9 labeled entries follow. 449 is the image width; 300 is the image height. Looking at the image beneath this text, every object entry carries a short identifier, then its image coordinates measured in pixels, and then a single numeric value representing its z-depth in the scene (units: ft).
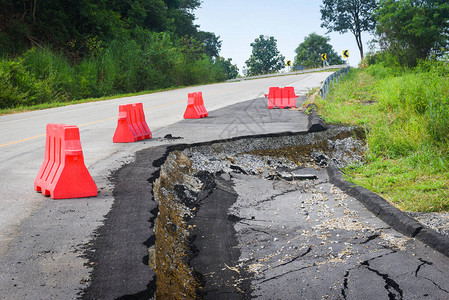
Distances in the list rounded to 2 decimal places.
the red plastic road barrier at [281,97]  52.19
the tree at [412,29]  91.91
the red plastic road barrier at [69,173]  17.76
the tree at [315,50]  303.48
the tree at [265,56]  287.28
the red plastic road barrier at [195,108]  43.24
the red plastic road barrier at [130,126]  29.86
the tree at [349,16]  214.48
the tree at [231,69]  207.82
